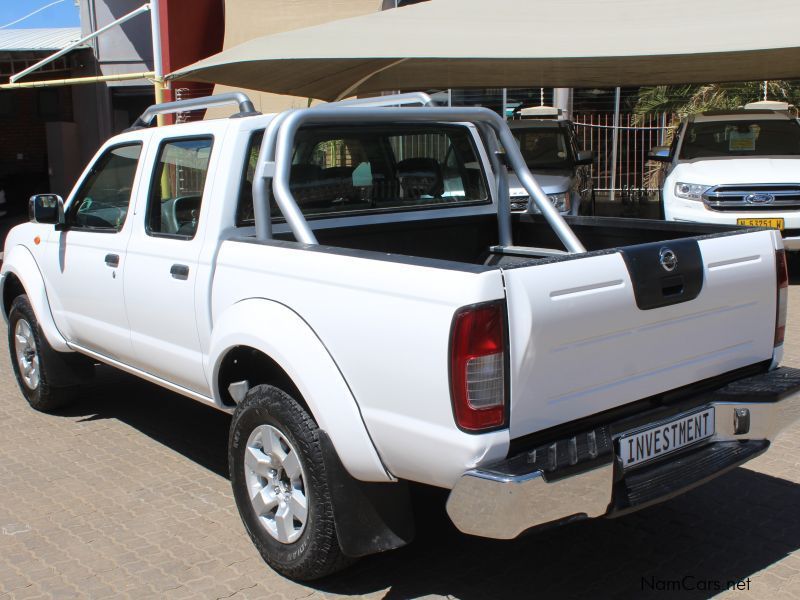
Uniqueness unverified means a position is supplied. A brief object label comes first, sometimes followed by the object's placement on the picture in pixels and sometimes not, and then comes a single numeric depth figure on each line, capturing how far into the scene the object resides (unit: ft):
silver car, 37.52
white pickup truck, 9.48
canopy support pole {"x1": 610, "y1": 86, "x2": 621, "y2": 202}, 59.52
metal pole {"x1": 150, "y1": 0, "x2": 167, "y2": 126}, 37.36
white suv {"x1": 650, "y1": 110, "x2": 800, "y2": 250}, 31.91
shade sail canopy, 21.84
